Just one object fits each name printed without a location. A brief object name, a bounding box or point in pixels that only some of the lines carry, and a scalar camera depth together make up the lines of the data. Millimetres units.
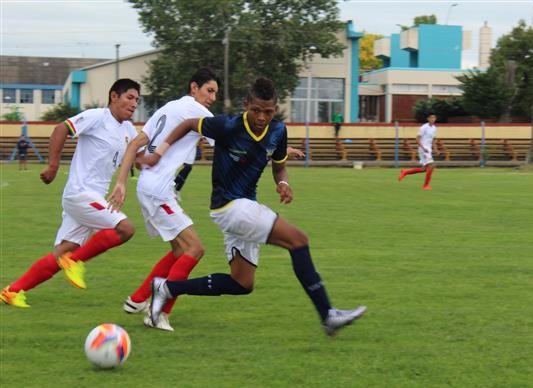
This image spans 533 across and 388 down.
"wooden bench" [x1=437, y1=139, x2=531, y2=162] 41500
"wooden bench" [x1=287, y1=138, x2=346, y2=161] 41156
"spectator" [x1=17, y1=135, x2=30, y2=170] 32578
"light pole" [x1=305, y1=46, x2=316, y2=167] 52447
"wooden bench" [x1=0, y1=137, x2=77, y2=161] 39750
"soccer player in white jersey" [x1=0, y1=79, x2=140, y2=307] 7465
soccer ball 5609
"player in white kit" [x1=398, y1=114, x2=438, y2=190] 23094
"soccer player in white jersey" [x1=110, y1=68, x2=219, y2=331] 6910
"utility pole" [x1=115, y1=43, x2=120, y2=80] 53062
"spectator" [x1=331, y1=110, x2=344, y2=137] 41688
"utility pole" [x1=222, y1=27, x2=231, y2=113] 45775
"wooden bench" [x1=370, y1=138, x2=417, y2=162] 41328
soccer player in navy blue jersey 6172
